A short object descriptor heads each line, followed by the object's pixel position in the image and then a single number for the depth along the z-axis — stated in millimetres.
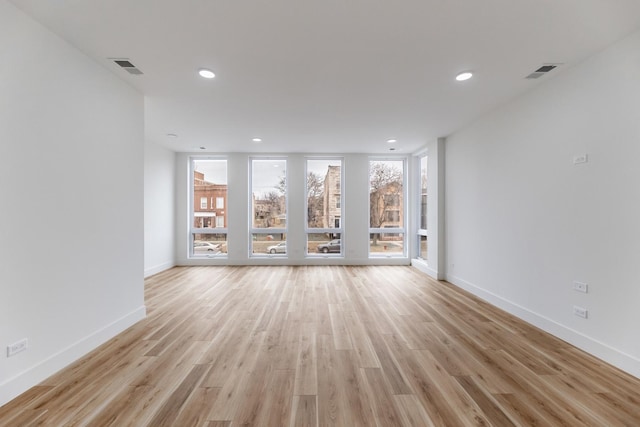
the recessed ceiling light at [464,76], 2918
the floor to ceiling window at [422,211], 6590
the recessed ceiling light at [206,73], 2866
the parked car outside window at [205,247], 7105
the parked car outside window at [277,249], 7184
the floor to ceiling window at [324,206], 7152
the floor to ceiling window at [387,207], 7172
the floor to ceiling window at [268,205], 7133
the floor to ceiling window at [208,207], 7035
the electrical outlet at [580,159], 2703
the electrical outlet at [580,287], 2686
